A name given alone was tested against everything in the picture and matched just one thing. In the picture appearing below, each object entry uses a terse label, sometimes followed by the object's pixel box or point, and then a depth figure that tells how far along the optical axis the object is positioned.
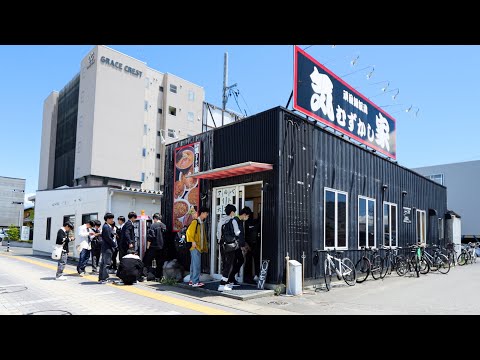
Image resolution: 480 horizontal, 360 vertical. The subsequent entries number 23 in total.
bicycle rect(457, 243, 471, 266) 18.30
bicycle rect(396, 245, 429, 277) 12.25
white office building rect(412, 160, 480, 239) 36.47
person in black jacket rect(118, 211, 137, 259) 10.11
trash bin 8.32
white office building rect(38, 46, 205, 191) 35.28
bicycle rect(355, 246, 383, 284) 10.80
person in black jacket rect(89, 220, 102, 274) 12.11
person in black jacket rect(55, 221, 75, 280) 10.12
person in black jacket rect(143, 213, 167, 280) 10.27
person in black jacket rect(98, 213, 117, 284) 9.67
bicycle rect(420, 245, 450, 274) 13.06
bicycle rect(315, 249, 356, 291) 9.38
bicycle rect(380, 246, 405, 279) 12.09
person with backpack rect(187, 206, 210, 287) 9.05
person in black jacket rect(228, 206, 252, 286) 8.46
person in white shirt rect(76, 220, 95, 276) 11.02
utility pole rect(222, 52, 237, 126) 20.19
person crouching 9.33
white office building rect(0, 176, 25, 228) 49.72
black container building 8.92
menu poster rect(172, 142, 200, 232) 11.10
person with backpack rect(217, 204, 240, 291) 8.30
